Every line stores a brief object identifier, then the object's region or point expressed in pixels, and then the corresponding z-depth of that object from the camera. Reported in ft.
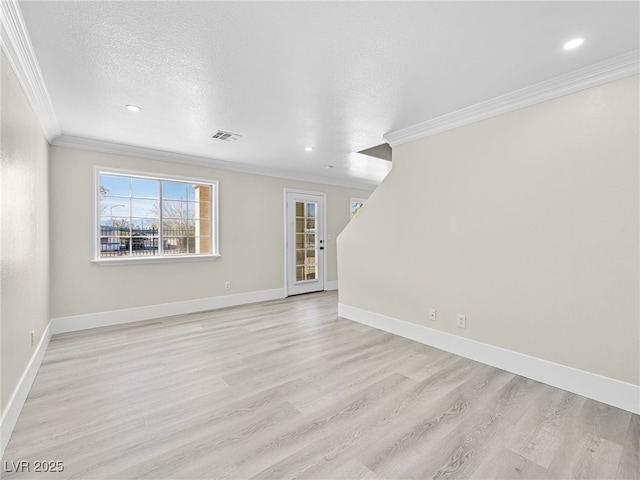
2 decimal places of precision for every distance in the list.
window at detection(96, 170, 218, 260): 13.37
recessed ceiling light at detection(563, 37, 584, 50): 6.20
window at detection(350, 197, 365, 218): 22.77
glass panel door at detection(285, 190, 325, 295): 19.36
